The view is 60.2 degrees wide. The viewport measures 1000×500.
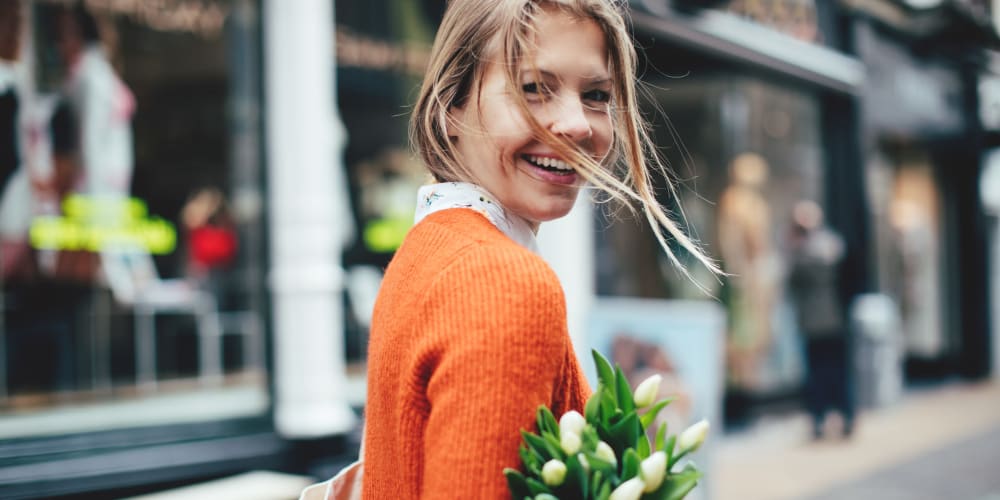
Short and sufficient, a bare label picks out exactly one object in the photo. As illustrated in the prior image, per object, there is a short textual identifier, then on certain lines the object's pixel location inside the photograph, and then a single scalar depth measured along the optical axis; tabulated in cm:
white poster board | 394
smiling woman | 89
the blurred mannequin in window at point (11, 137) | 446
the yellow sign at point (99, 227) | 511
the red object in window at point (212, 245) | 720
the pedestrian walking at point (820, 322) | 781
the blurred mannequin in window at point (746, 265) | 831
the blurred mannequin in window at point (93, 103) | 514
